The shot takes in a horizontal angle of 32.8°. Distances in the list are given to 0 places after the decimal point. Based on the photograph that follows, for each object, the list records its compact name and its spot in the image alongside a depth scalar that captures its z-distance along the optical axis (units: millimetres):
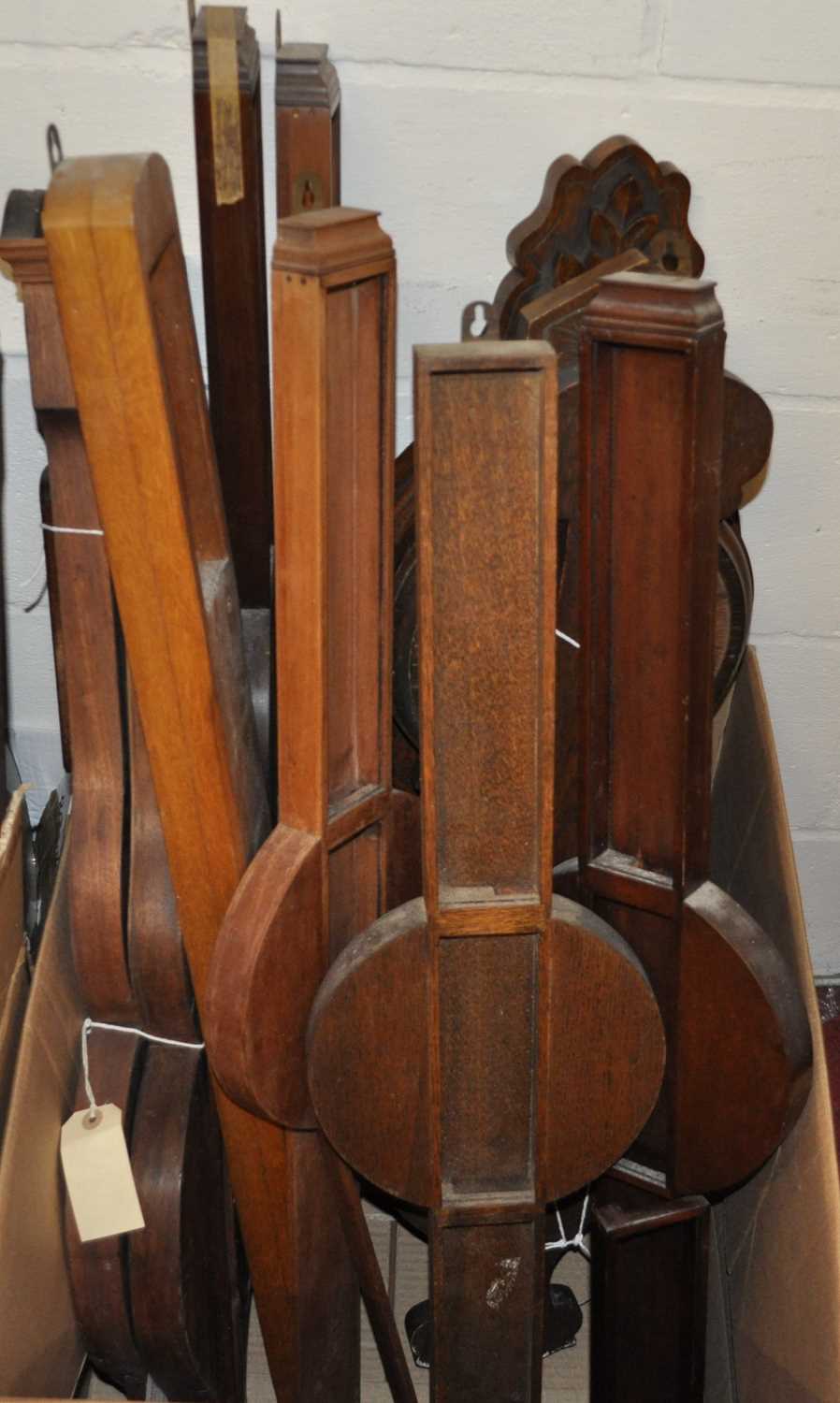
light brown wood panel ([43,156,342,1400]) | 681
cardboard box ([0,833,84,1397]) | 903
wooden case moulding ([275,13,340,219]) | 958
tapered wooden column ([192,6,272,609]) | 939
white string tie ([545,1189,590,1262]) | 1146
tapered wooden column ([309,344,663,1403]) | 719
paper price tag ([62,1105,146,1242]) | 961
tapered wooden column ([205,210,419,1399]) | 731
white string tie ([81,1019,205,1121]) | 1022
